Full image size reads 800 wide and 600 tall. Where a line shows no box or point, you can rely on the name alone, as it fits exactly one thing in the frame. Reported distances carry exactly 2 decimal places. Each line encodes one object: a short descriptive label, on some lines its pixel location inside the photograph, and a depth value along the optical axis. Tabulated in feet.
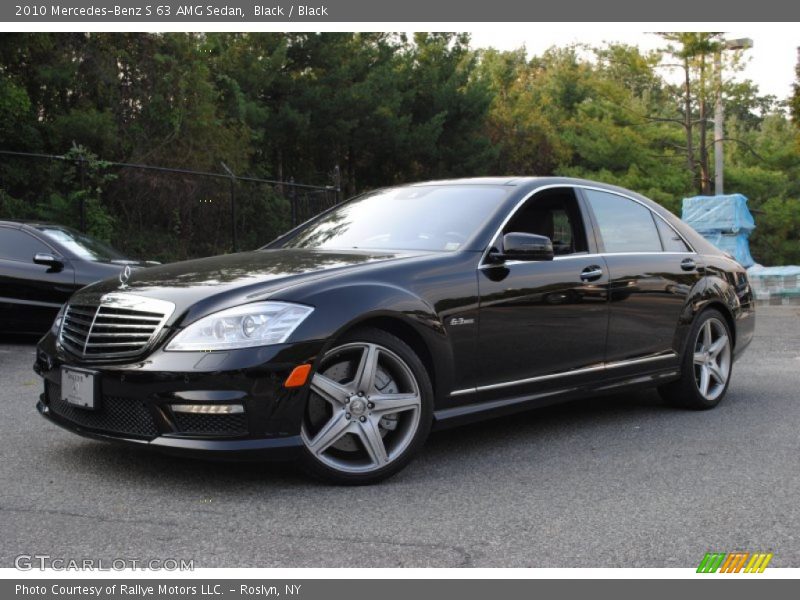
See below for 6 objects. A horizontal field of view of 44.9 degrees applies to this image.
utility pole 85.00
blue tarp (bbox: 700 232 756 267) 66.03
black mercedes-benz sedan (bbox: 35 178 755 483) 13.88
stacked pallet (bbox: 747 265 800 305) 55.01
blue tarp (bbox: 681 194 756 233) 66.39
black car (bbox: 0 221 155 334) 33.91
